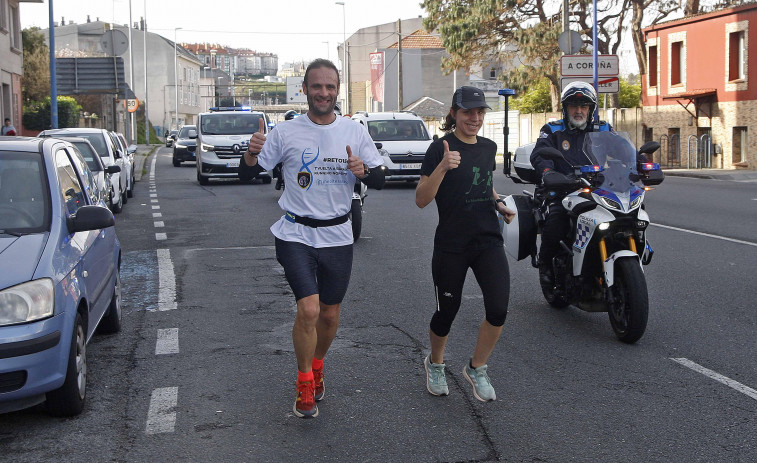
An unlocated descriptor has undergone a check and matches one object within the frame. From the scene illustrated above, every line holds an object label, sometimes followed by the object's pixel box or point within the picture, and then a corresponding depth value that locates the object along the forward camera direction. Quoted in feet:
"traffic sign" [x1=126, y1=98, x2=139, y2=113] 163.90
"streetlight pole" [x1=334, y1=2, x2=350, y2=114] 235.44
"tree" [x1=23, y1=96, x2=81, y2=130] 134.21
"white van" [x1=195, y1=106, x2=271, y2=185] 80.84
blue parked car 15.40
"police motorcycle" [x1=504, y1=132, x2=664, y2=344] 21.44
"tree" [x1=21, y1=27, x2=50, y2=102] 158.30
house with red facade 104.27
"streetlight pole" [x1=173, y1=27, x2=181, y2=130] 269.64
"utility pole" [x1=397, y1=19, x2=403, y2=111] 171.04
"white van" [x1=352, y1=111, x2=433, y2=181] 75.41
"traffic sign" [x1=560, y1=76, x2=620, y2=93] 92.32
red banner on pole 249.96
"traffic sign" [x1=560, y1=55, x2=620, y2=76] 87.35
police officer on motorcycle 23.30
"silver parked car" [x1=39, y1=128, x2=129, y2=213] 58.08
